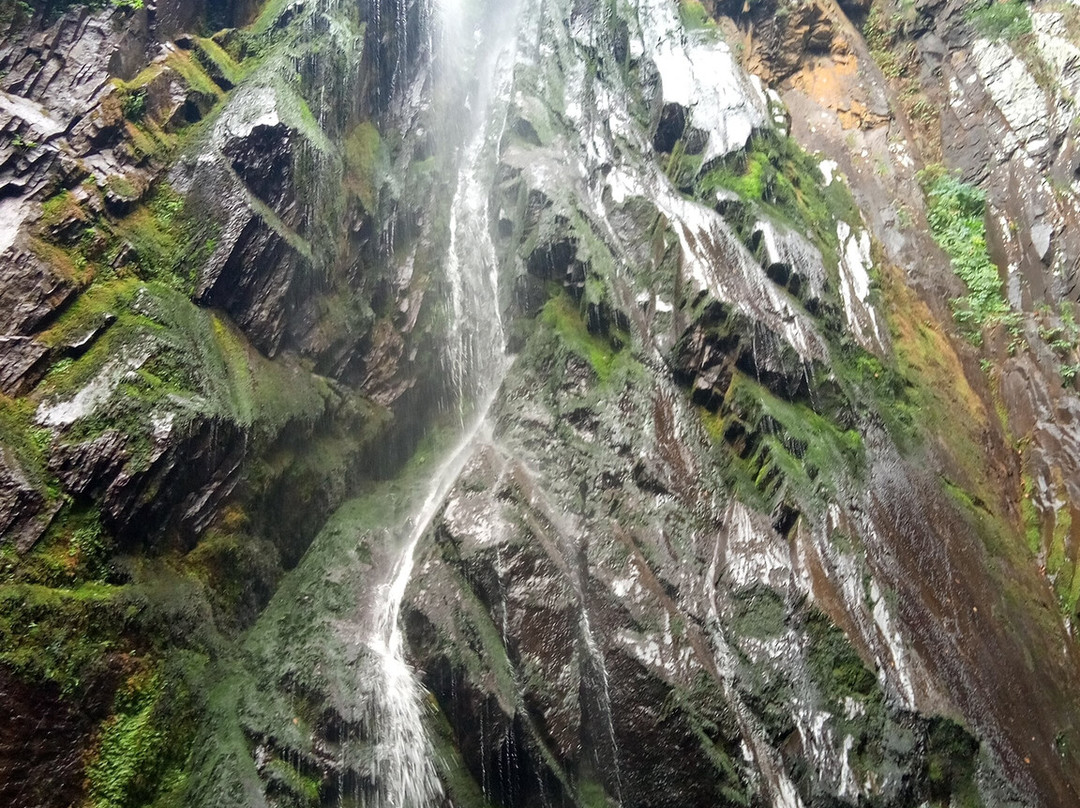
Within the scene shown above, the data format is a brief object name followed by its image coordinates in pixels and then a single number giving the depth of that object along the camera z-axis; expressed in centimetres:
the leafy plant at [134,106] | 982
